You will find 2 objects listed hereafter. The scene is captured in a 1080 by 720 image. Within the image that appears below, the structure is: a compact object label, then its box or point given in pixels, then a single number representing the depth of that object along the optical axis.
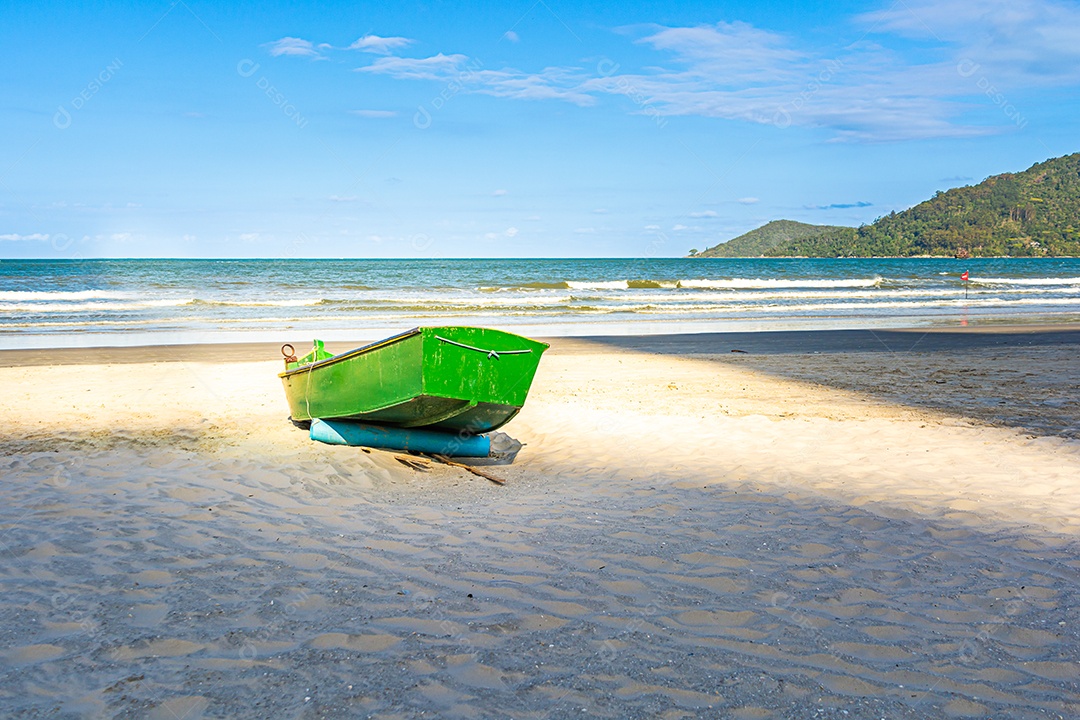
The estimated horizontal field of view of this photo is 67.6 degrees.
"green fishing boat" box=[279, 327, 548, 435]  6.74
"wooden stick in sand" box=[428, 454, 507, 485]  6.71
